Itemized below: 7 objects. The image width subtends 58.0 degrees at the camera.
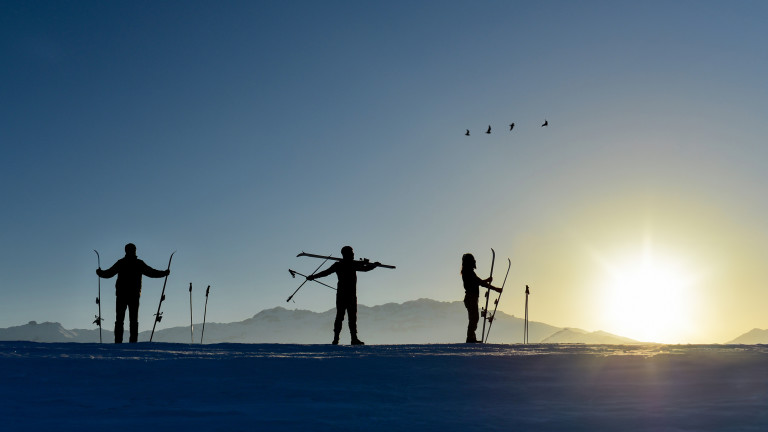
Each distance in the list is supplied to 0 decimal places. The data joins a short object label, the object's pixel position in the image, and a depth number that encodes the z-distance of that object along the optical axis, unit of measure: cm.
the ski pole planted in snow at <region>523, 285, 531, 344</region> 2564
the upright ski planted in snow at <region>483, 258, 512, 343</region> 2094
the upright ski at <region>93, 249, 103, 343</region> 2294
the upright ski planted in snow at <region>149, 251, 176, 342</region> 2081
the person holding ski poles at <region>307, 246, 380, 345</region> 1683
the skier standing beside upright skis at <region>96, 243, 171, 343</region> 1667
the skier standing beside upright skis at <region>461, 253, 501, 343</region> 1866
